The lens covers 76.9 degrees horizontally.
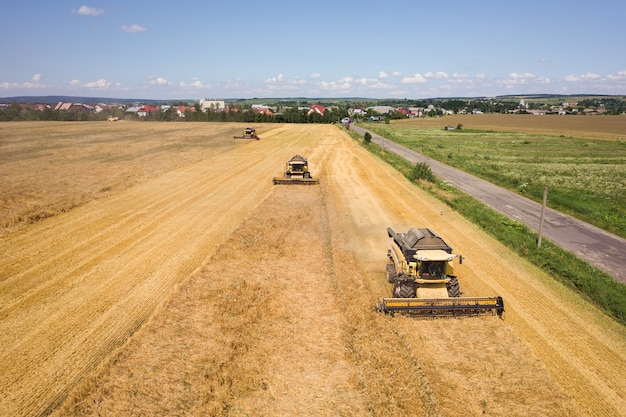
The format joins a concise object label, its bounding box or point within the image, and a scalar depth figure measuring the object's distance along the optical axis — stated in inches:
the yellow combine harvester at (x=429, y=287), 468.8
